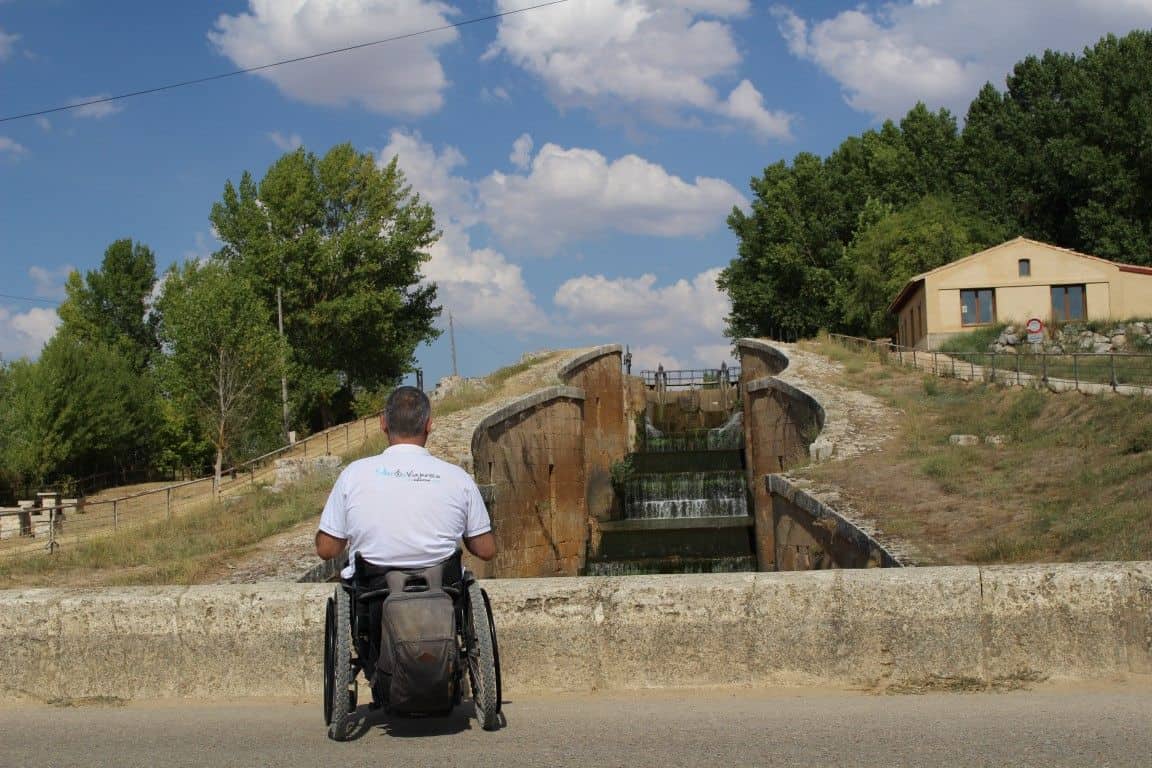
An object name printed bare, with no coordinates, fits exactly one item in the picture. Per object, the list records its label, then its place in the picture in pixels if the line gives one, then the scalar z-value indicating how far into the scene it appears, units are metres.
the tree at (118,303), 55.88
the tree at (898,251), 50.09
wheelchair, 4.59
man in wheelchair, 4.39
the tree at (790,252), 61.81
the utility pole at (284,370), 40.18
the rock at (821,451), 23.14
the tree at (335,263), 47.28
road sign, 35.28
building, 39.88
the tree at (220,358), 36.25
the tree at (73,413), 41.62
